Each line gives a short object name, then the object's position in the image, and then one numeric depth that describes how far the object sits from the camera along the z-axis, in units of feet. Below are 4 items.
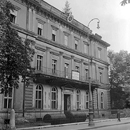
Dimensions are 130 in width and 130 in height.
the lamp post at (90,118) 62.18
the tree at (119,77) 138.82
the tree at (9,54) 43.68
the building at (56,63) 72.43
